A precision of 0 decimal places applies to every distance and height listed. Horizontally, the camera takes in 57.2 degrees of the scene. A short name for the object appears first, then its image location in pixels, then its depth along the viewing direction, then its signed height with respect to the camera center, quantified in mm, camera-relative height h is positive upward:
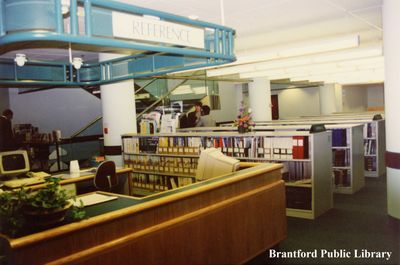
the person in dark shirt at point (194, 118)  9539 +112
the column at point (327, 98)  19312 +961
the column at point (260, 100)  13406 +697
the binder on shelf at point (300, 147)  5730 -463
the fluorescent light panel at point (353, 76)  13482 +1598
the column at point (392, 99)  4668 +187
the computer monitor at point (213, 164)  4430 -534
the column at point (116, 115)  8398 +250
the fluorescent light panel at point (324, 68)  9766 +1420
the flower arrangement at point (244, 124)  6770 -76
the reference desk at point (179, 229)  2500 -867
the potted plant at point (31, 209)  2459 -551
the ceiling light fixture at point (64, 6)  2548 +854
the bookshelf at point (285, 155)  5684 -619
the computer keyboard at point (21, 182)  4461 -662
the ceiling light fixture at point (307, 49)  5602 +1131
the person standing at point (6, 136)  5912 -102
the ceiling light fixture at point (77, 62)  4871 +868
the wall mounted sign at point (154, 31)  2807 +772
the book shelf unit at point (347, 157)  6980 -809
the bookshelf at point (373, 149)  8359 -794
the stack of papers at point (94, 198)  3477 -721
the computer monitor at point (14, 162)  4551 -415
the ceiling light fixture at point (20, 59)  4414 +847
